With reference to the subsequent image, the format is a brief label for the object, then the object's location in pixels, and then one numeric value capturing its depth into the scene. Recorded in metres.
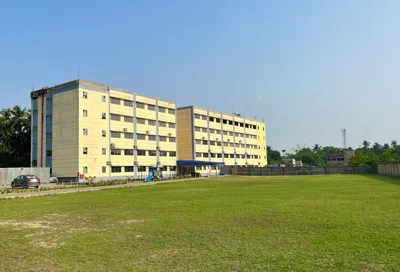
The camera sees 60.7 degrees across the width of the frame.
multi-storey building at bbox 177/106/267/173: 88.19
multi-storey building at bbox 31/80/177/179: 60.41
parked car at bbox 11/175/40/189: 38.19
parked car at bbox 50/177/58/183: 57.10
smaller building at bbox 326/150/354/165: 156.75
